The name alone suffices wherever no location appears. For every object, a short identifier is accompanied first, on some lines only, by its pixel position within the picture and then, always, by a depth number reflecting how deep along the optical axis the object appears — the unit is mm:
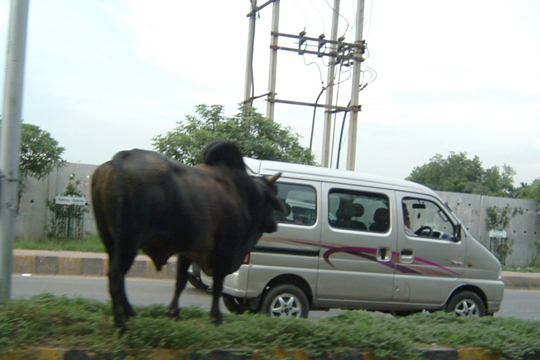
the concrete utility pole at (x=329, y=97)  16375
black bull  3740
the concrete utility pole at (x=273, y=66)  15766
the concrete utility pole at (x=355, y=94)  15938
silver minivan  7016
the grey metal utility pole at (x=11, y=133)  4434
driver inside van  7648
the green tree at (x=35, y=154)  14023
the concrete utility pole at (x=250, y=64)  16656
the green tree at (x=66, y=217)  14828
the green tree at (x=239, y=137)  13155
